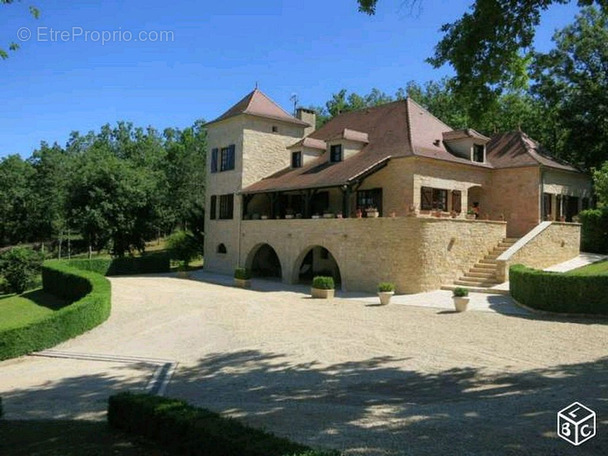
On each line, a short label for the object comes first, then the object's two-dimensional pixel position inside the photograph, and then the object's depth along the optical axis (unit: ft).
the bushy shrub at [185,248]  120.06
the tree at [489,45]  31.18
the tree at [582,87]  100.42
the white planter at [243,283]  82.84
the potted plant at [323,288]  67.67
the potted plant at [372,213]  71.99
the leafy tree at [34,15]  27.19
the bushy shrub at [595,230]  85.20
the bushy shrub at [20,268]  91.40
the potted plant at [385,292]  60.34
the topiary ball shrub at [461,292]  53.52
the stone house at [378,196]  69.97
